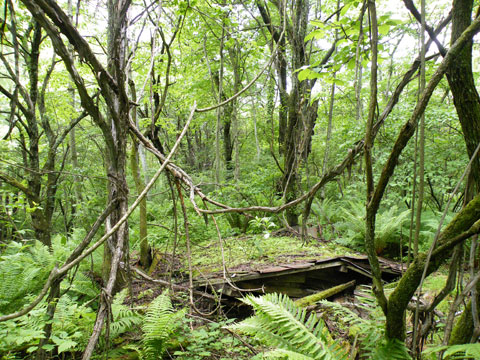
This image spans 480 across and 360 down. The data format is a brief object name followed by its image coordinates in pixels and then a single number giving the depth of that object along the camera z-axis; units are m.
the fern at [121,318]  2.37
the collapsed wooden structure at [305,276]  3.47
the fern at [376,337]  1.41
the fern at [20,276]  2.55
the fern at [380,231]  4.74
